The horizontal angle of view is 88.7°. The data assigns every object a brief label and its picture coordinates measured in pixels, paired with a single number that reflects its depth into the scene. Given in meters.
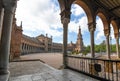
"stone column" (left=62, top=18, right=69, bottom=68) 3.42
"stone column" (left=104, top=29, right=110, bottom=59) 5.58
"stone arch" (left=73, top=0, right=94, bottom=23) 4.45
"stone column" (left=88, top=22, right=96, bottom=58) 4.39
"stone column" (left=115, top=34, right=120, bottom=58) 6.52
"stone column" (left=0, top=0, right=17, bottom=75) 1.79
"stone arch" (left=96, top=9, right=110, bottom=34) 5.44
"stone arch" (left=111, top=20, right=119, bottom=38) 6.68
